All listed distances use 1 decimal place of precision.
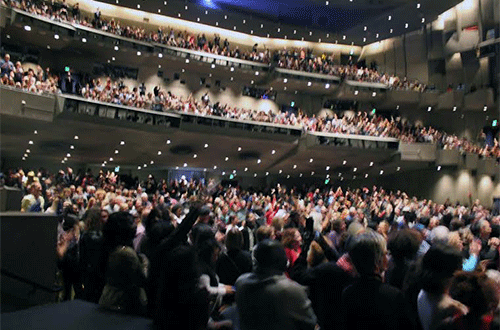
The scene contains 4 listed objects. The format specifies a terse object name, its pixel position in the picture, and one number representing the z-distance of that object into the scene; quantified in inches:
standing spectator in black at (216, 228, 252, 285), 166.7
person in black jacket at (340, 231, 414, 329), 102.0
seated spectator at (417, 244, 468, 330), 111.4
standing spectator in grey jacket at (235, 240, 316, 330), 109.8
